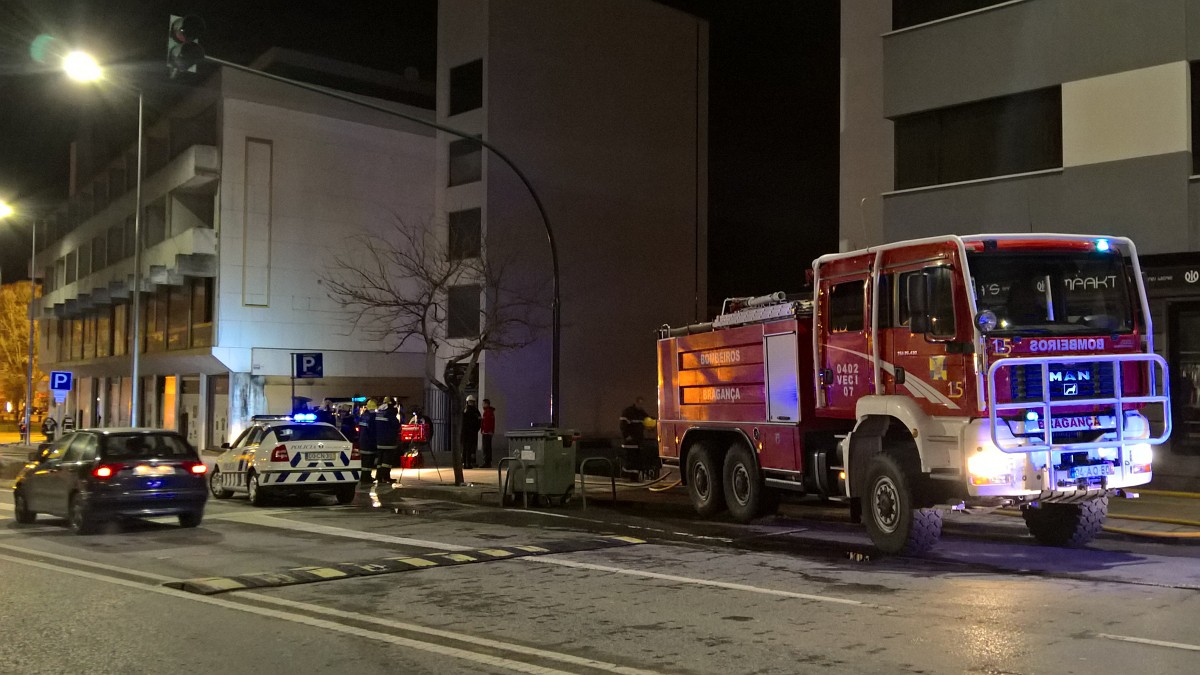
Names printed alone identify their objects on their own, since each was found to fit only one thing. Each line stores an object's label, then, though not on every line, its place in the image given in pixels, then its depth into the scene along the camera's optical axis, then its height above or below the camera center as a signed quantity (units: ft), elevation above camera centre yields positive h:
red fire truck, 32.78 +0.72
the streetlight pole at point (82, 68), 62.75 +20.30
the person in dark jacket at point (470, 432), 84.23 -2.11
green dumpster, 55.06 -2.89
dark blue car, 45.65 -3.22
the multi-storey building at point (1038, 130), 53.88 +15.86
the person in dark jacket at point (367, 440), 71.77 -2.29
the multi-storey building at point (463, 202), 111.04 +23.01
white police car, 58.29 -3.06
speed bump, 31.83 -5.33
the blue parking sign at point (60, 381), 113.29 +2.75
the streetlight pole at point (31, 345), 131.52 +8.34
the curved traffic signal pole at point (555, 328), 61.00 +4.77
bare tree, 100.07 +11.85
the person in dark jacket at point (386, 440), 71.26 -2.28
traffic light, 42.27 +14.51
